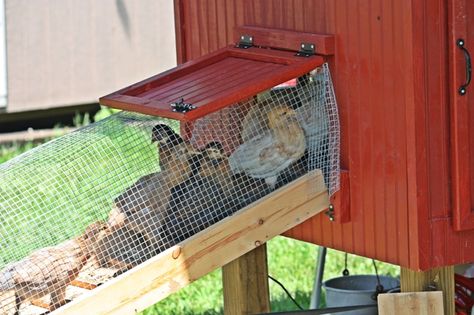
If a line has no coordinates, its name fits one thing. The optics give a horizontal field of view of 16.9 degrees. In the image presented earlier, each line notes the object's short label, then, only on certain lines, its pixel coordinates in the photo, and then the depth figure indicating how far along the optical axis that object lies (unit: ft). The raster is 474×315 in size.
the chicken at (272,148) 18.31
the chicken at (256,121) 18.39
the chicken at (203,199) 17.91
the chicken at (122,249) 17.67
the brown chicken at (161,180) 17.82
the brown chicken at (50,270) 17.27
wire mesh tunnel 17.75
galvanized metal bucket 23.04
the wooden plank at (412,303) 18.05
